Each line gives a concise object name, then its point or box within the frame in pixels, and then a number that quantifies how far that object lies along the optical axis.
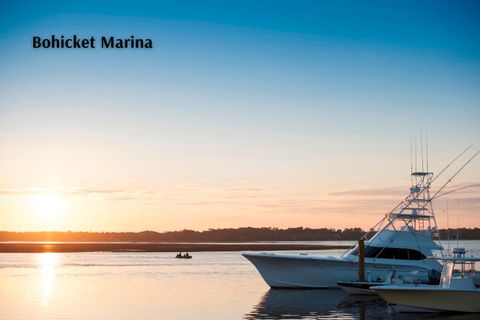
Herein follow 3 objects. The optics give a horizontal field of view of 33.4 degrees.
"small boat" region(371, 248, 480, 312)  33.41
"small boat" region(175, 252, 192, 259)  94.75
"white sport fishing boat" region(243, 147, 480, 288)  43.00
